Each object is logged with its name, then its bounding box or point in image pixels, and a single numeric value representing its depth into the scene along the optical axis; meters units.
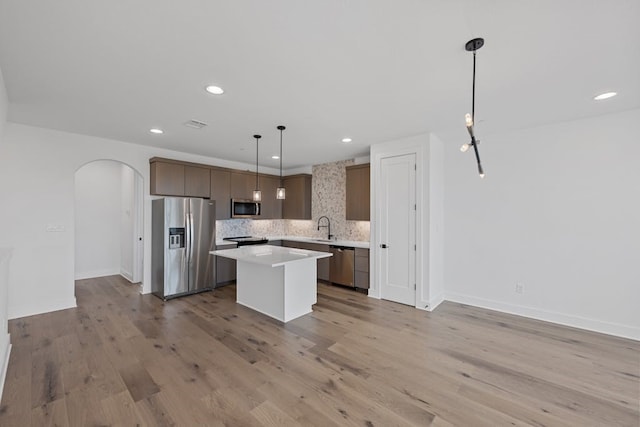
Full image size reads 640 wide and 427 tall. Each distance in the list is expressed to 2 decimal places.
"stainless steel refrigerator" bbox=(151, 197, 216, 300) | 4.46
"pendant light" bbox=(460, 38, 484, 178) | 1.79
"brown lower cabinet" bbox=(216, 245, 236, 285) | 5.17
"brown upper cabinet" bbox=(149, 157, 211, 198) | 4.66
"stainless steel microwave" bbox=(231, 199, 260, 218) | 5.73
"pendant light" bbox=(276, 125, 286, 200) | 3.71
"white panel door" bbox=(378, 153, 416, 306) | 4.14
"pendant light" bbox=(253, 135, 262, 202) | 3.62
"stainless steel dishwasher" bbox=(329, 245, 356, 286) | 5.02
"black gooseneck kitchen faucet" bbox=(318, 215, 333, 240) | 6.07
